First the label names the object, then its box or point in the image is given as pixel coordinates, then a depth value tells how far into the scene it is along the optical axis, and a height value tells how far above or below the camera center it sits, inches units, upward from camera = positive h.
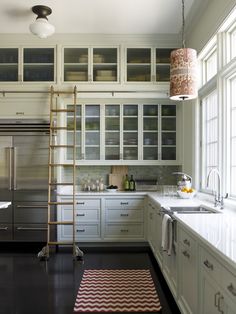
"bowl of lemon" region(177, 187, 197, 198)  151.6 -15.5
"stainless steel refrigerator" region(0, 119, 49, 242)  180.4 -10.3
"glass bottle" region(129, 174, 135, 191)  198.4 -15.1
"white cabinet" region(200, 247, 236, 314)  56.2 -25.7
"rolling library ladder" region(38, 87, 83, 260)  173.6 -3.7
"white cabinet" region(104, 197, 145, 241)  181.9 -34.2
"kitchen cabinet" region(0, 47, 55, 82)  187.3 +58.9
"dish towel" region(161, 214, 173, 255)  109.6 -26.2
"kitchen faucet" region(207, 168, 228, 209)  121.1 -14.5
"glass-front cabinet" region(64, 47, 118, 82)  188.4 +59.1
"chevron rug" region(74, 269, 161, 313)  109.1 -51.7
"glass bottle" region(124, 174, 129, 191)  199.0 -14.9
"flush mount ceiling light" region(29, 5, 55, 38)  150.6 +68.1
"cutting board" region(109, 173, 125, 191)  202.7 -13.1
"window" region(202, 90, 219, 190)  146.6 +12.4
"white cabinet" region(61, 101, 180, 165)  193.9 +17.9
